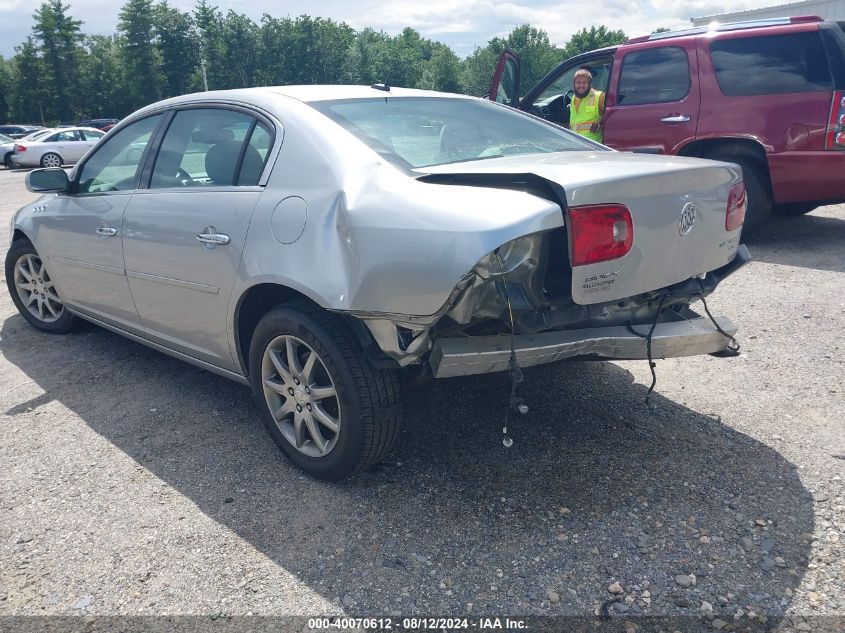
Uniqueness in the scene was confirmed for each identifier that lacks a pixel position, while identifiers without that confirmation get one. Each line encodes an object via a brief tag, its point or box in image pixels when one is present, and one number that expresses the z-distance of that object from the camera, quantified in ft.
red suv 19.42
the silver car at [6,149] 76.38
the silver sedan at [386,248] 7.70
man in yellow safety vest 23.75
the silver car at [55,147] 73.52
